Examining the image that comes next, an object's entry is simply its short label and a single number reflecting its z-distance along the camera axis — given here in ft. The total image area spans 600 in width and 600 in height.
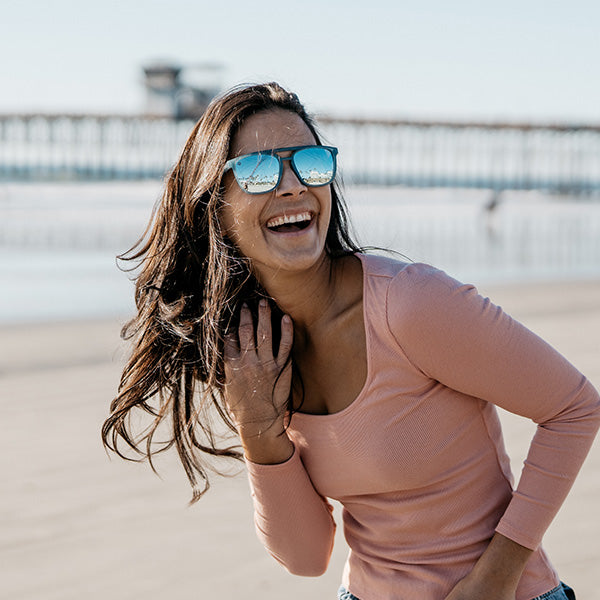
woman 5.74
